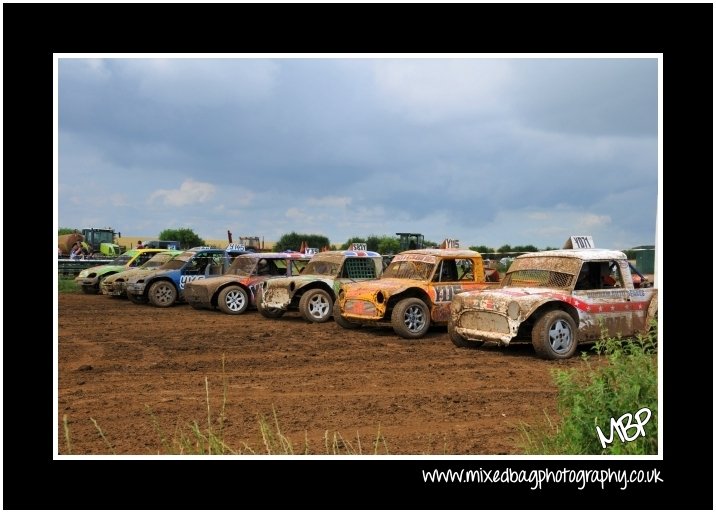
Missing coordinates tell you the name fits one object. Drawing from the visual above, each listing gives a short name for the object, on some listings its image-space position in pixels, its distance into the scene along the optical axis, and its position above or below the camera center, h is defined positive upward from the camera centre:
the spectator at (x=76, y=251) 29.40 +0.16
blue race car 17.94 -0.71
